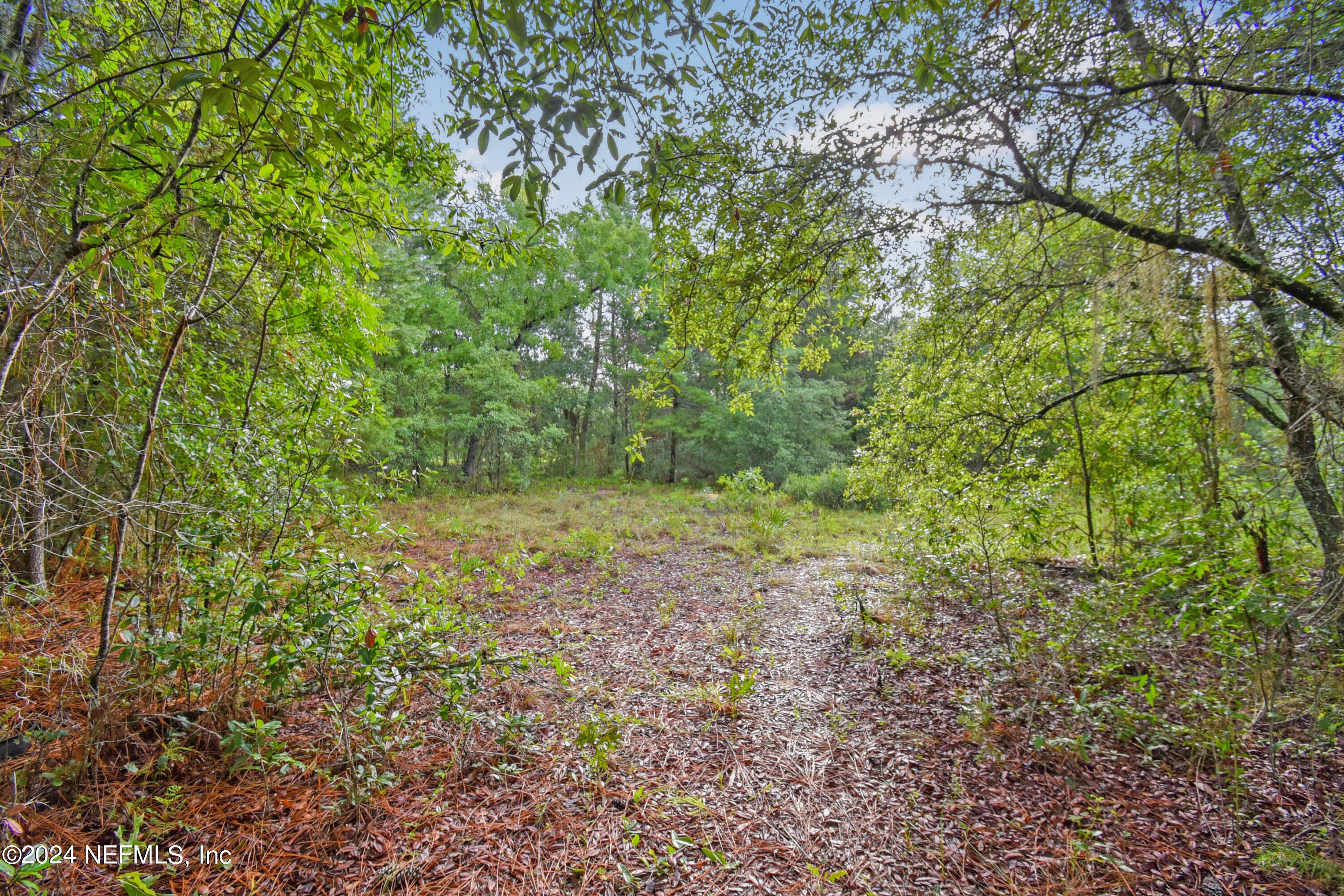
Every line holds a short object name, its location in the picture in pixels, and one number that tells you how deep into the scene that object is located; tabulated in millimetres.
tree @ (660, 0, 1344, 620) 2029
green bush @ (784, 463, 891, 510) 11445
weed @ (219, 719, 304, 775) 1849
